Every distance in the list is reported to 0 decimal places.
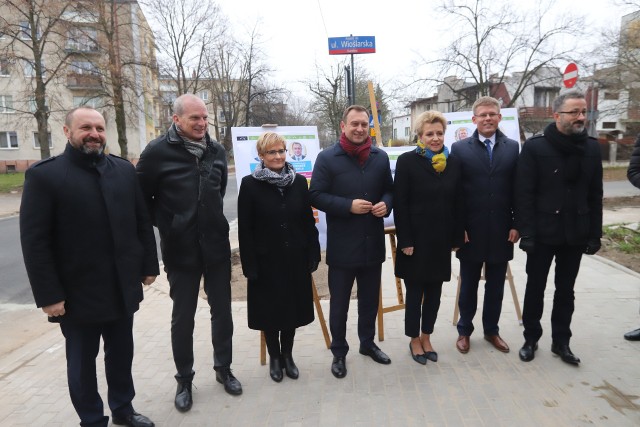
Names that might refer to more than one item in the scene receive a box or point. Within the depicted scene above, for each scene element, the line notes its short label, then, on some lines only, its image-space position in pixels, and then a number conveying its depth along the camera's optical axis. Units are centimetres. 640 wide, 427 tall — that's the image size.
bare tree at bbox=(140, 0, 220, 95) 3041
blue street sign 877
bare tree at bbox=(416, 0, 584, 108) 1900
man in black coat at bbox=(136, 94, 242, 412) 293
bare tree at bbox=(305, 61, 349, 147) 2556
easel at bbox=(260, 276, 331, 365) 396
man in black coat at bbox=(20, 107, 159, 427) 234
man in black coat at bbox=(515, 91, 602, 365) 331
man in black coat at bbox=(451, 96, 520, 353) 351
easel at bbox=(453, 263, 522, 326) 440
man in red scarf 333
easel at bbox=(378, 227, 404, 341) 414
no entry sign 602
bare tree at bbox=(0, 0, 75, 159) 1858
